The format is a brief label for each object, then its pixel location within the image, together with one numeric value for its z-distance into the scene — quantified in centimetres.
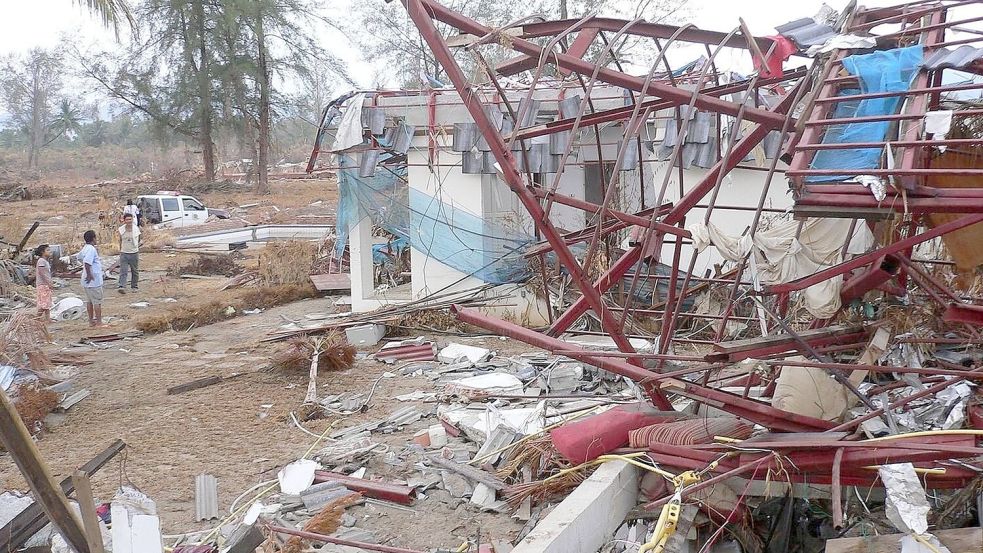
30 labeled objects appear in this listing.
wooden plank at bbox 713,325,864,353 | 546
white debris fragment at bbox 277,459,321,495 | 721
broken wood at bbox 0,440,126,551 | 477
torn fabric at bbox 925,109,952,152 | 433
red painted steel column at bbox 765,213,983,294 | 466
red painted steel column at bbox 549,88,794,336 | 518
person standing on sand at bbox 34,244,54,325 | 1319
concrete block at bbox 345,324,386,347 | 1289
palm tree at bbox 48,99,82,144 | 6278
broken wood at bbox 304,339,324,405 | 987
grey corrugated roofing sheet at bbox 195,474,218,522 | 683
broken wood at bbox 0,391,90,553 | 364
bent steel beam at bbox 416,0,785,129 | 511
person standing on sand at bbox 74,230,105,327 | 1360
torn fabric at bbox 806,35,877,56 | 511
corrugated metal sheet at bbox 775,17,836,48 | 543
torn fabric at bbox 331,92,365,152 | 1300
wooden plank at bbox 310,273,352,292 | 1683
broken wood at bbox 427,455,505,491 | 682
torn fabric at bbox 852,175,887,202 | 444
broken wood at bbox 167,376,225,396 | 1062
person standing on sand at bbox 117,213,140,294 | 1686
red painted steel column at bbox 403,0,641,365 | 554
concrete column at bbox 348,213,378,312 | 1425
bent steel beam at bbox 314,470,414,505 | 684
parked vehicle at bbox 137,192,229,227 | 2867
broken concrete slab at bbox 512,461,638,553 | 514
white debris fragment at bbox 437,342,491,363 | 1166
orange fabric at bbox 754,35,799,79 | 542
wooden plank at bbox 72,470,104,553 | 370
